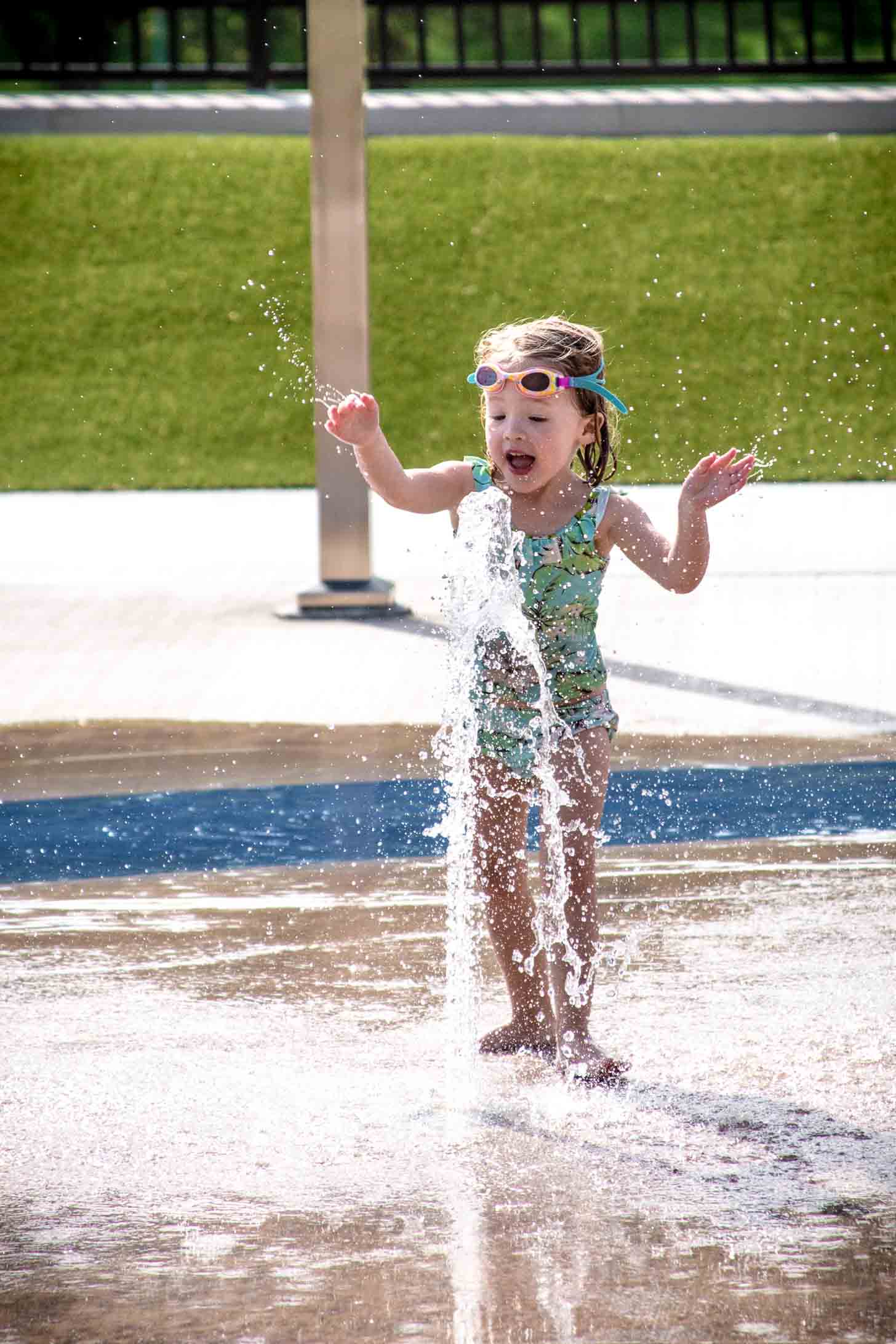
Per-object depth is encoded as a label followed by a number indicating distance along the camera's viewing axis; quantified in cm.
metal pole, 1730
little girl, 714
